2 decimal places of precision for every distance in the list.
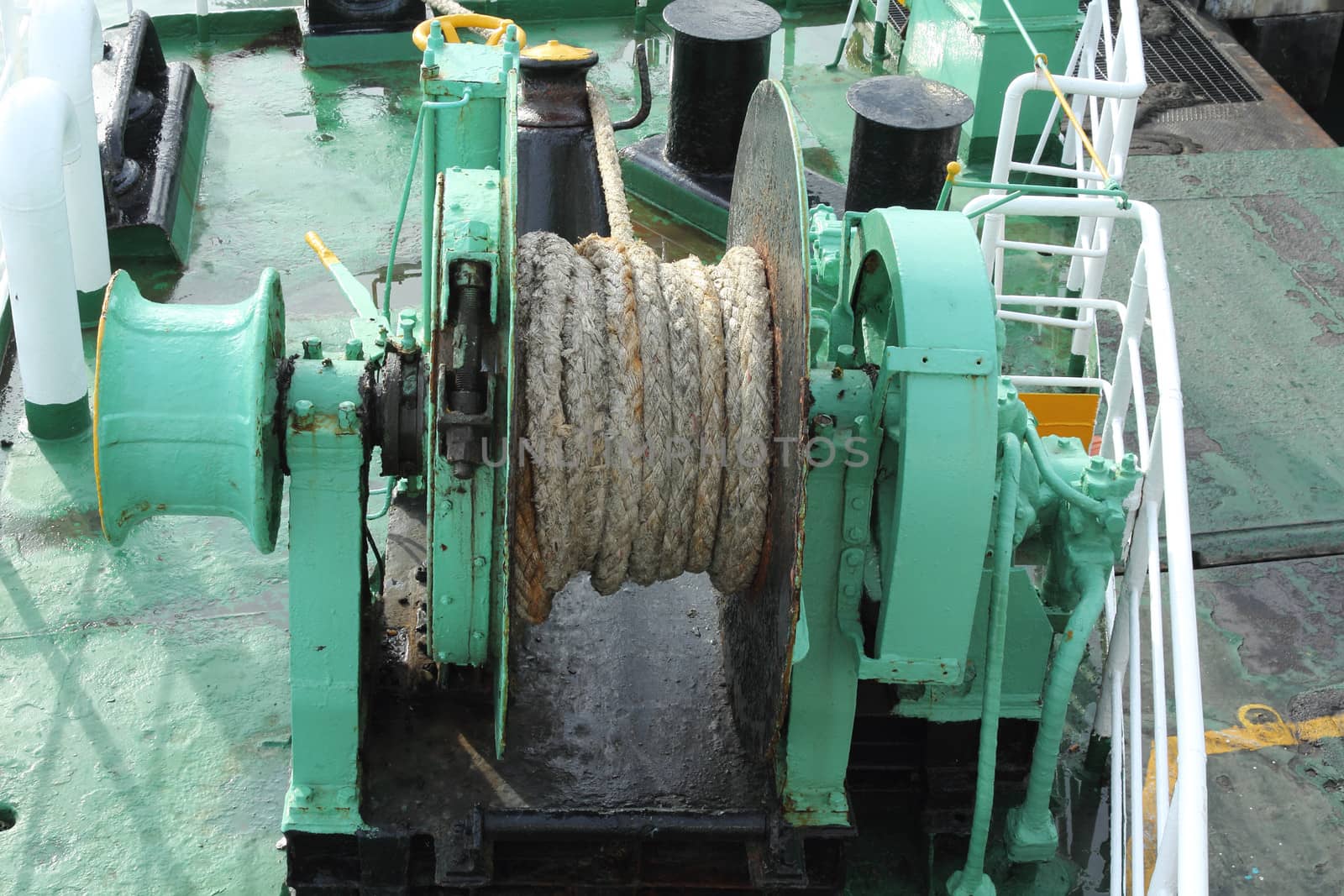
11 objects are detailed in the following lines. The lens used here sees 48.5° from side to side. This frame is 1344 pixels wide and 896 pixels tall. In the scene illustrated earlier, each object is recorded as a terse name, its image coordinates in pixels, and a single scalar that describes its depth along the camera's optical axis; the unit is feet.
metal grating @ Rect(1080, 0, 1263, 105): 26.48
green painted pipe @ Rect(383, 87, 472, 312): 12.62
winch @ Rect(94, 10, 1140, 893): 9.85
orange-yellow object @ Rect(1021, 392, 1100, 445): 16.80
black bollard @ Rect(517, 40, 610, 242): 17.88
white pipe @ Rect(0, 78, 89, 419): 15.21
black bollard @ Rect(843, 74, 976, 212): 18.94
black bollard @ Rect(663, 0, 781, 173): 21.81
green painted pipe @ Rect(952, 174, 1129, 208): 11.99
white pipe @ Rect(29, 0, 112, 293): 18.01
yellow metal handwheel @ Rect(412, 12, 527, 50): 15.55
